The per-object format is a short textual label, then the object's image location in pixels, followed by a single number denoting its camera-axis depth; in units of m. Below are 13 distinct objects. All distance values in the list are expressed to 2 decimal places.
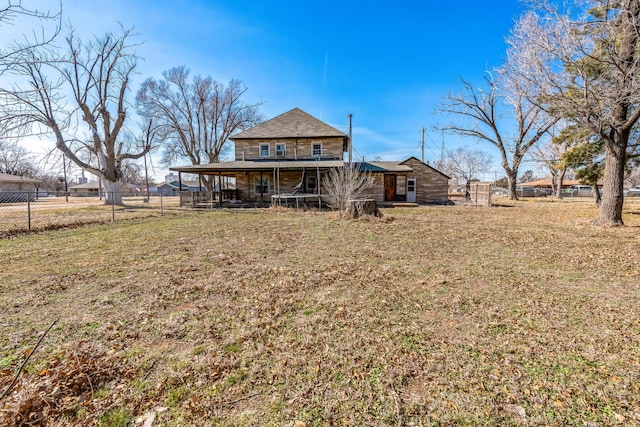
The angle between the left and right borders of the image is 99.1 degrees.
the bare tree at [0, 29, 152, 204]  19.23
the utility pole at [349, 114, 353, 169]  16.01
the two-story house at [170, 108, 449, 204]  19.95
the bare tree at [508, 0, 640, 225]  7.80
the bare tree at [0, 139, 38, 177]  43.37
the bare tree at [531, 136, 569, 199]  26.78
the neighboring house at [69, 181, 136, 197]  68.39
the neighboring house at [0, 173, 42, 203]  34.19
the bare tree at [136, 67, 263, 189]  28.54
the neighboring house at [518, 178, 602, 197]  36.06
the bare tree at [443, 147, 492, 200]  46.56
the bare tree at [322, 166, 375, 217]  11.44
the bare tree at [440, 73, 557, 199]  22.45
